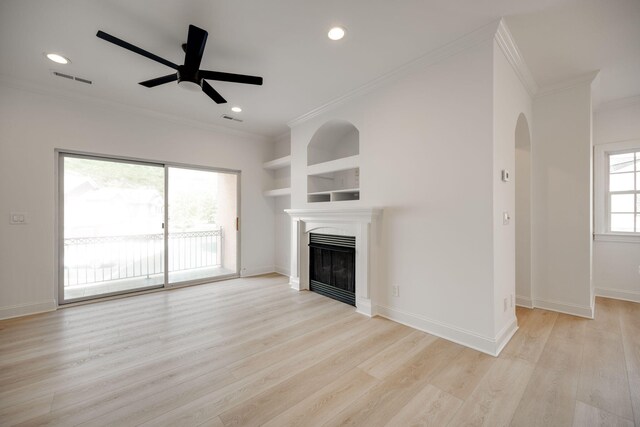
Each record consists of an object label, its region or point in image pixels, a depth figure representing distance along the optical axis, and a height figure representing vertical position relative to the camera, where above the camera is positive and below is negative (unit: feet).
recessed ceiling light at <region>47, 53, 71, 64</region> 8.63 +5.39
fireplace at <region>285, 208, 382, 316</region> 10.36 -1.05
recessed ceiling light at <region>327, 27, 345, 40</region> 7.52 +5.42
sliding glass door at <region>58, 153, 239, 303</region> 12.23 -0.68
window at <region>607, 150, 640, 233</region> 12.09 +0.94
